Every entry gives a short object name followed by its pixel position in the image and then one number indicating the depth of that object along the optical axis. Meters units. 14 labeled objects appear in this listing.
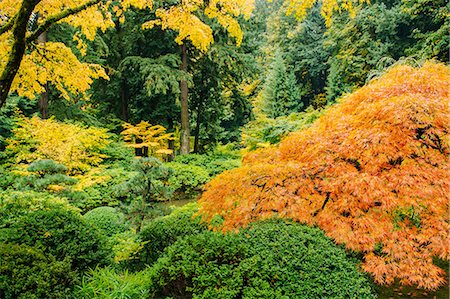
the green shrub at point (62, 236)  3.96
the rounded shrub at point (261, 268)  3.03
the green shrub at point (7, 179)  8.77
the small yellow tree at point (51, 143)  9.17
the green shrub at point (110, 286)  3.63
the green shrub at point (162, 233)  5.25
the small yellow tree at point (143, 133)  13.01
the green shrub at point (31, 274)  3.21
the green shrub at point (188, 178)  12.29
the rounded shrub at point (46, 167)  6.05
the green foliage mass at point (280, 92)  26.19
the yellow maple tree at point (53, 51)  4.08
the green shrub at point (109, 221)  6.62
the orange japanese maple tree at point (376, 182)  3.18
